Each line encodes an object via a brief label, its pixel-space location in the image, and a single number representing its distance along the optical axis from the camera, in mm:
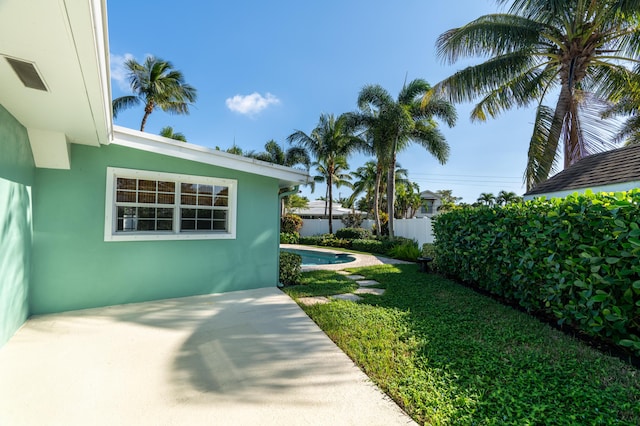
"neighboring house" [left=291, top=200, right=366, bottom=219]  31773
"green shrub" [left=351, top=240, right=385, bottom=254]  15966
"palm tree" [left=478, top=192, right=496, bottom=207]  46128
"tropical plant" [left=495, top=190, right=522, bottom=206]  43478
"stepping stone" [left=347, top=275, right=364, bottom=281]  8370
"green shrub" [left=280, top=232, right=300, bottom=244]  21133
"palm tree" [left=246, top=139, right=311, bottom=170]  23797
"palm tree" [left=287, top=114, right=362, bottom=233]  19934
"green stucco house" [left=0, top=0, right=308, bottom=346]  2416
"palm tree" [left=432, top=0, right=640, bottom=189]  8109
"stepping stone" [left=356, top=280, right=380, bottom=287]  7521
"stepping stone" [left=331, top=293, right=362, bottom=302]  6020
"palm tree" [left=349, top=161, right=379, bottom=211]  29058
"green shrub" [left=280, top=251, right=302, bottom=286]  7328
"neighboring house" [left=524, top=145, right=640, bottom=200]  6859
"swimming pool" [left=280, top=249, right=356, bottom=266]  15352
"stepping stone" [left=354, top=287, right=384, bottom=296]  6551
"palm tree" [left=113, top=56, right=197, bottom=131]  17000
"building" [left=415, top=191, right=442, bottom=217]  44000
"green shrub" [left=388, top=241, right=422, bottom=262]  12398
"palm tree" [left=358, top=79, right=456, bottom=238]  14664
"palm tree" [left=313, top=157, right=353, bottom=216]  22819
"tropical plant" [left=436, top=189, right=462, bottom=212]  51675
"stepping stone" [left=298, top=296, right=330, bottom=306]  5626
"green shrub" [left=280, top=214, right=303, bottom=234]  22344
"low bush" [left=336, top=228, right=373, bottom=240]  20156
